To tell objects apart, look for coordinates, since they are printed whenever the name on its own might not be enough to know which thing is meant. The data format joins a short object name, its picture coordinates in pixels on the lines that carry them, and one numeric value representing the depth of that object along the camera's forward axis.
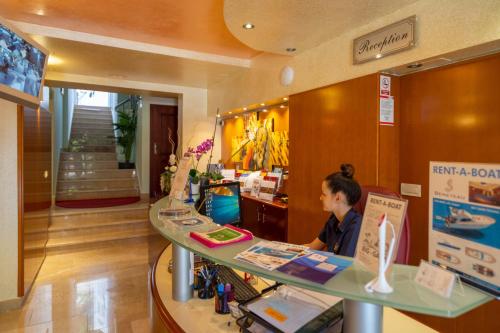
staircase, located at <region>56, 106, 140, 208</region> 6.59
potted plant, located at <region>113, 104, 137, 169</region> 7.92
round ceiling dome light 3.36
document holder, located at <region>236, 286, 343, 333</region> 1.02
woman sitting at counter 1.61
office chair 1.36
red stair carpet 6.02
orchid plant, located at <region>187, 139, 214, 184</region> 2.74
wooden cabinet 3.51
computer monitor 2.00
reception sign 2.17
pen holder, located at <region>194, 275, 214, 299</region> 1.49
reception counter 0.82
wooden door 7.30
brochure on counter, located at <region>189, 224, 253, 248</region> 1.29
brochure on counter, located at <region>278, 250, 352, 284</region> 0.96
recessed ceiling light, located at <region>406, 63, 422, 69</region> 2.25
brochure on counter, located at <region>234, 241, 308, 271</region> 1.07
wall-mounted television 2.02
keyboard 1.43
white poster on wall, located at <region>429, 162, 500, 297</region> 0.79
